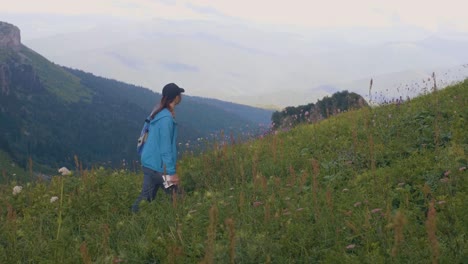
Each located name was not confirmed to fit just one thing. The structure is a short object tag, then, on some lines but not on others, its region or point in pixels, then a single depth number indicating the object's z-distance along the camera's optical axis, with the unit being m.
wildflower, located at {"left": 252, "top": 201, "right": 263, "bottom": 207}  5.43
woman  6.48
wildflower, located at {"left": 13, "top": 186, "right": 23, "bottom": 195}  7.67
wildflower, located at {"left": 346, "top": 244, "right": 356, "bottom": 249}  4.15
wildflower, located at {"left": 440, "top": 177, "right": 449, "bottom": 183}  5.16
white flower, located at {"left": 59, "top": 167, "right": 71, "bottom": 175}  7.46
